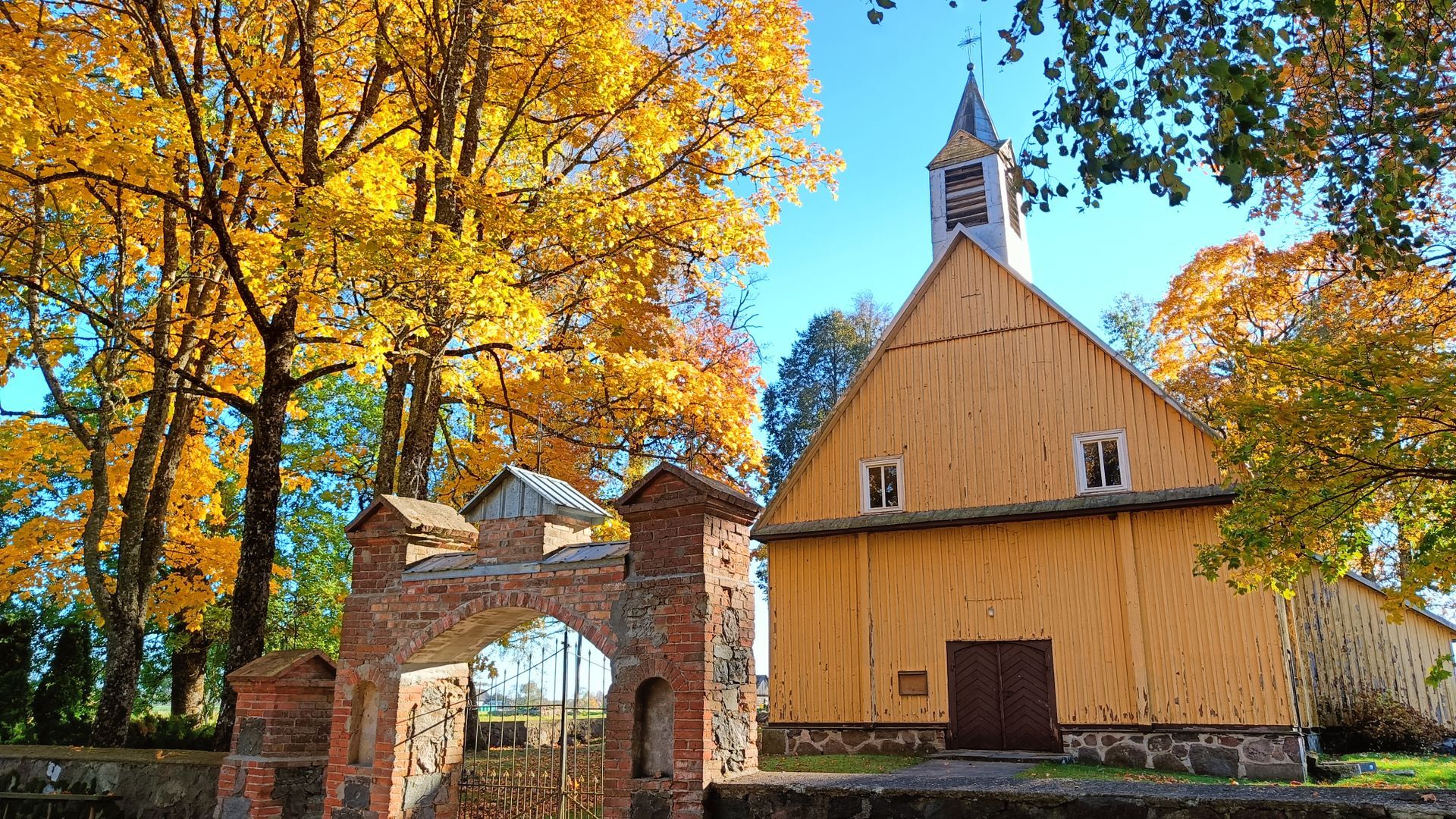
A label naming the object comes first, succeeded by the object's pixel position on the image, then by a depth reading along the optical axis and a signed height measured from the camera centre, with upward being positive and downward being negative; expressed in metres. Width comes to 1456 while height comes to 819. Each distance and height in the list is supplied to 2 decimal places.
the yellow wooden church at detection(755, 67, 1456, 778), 13.65 +1.37
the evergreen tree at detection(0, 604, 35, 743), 17.92 -0.05
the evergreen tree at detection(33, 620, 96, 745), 19.19 -0.35
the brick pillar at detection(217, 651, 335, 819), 8.05 -0.65
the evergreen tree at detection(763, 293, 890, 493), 35.97 +10.75
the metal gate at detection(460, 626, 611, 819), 7.55 -0.89
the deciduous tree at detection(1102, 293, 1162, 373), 29.78 +10.17
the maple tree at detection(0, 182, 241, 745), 12.15 +3.55
